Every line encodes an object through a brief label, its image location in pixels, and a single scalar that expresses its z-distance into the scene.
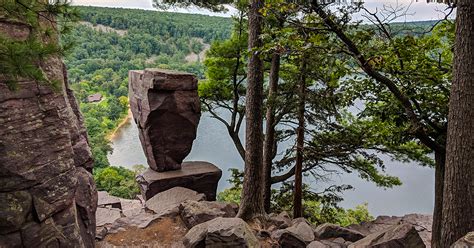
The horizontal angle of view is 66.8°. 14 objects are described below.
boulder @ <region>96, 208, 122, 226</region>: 7.31
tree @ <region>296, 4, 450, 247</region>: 4.50
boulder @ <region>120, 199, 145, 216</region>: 8.11
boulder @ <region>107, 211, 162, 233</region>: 6.51
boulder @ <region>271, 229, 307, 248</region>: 5.30
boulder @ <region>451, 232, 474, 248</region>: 2.91
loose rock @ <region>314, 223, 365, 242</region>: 5.66
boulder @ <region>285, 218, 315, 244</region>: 5.33
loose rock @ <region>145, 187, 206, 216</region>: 7.56
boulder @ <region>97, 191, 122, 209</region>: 8.57
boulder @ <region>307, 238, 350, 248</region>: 5.00
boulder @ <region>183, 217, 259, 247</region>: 4.86
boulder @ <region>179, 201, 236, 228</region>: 6.37
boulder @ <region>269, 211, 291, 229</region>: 6.27
